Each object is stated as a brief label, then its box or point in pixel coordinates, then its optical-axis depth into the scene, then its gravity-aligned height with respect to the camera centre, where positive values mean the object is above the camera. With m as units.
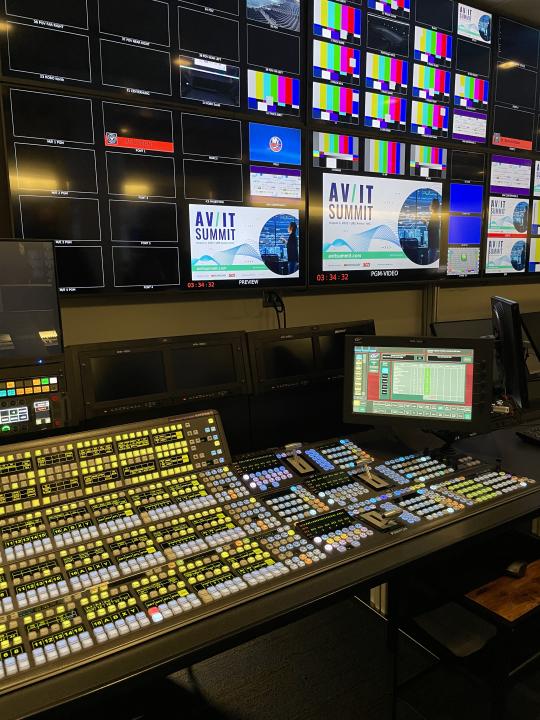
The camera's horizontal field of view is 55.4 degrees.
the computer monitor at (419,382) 1.61 -0.38
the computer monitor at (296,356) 1.72 -0.31
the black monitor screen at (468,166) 2.69 +0.50
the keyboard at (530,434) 1.78 -0.61
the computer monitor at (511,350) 1.88 -0.34
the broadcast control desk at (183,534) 0.85 -0.60
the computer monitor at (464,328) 2.30 -0.31
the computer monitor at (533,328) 2.11 -0.28
